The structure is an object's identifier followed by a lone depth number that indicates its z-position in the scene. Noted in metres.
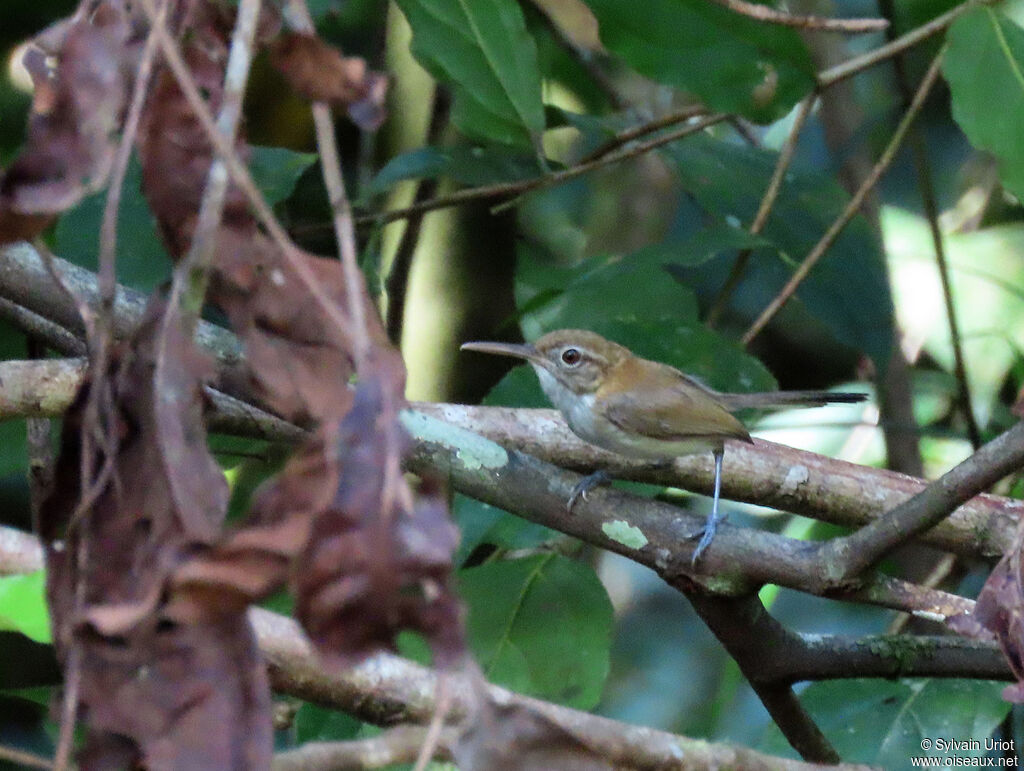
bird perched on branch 6.45
